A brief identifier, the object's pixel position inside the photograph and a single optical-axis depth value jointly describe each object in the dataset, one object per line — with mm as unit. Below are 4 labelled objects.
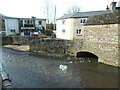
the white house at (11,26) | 39969
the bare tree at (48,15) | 55781
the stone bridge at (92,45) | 15023
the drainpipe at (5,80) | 9155
